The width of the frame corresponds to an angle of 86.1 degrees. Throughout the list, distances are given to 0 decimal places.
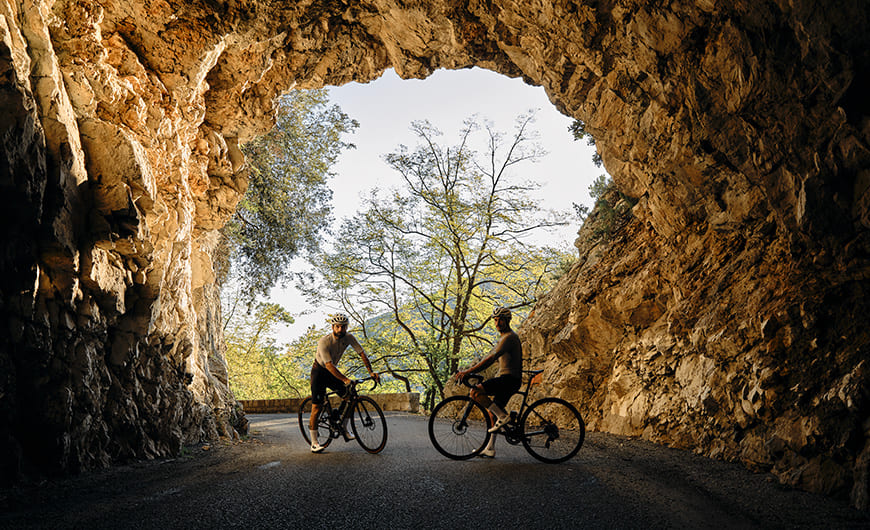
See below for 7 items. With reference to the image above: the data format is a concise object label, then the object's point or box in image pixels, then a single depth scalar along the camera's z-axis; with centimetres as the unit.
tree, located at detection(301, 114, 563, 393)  2111
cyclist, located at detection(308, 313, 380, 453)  739
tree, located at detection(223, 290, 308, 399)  3322
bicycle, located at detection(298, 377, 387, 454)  709
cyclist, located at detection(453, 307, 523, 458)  638
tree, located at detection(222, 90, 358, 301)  1498
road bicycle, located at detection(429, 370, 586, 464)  610
